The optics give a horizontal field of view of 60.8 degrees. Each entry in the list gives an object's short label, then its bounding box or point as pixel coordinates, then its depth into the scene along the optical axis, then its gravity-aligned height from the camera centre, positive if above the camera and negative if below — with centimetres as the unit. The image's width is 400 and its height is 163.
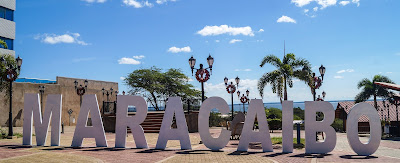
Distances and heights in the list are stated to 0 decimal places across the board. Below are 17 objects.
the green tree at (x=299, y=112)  4221 -131
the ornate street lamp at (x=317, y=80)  1956 +126
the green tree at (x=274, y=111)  3955 -115
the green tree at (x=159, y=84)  4919 +247
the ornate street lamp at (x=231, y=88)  3212 +127
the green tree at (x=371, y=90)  3381 +122
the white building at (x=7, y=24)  3762 +863
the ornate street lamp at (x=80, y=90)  2825 +87
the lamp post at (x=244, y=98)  3909 +30
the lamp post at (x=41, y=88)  2987 +112
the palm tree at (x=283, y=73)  1890 +161
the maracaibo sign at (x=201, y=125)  1205 -90
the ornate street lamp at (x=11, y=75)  1878 +141
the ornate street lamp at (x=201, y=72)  1759 +152
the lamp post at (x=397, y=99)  2353 +20
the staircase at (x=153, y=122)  2493 -160
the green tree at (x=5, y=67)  2278 +221
